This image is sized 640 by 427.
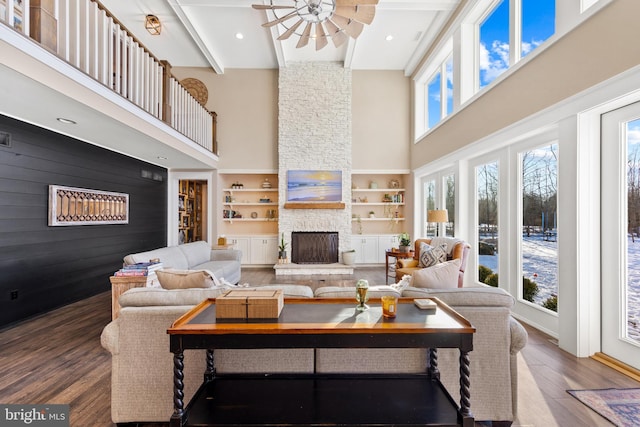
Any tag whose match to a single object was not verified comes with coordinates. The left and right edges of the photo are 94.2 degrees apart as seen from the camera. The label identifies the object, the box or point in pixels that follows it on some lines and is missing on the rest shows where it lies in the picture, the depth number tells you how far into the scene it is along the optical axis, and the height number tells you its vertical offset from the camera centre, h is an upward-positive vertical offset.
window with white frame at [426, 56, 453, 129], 5.69 +2.50
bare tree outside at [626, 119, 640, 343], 2.42 -0.11
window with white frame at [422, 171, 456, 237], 5.59 +0.34
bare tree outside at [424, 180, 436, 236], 6.41 +0.34
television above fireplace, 7.01 +0.67
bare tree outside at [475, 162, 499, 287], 4.25 -0.07
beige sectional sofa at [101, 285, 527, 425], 1.75 -0.88
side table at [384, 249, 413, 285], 5.66 -0.76
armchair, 4.14 -0.56
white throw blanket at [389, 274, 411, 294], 2.19 -0.53
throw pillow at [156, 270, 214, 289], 2.06 -0.46
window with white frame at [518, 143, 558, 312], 3.22 -0.11
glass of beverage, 1.54 -0.48
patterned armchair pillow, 4.35 -0.60
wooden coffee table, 1.37 -0.96
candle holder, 1.68 -0.46
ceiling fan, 3.43 +2.43
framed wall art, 3.97 +0.09
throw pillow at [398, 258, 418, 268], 4.78 -0.78
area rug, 1.84 -1.25
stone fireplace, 7.00 +1.90
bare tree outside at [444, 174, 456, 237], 5.46 +0.27
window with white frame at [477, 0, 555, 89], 3.23 +2.27
